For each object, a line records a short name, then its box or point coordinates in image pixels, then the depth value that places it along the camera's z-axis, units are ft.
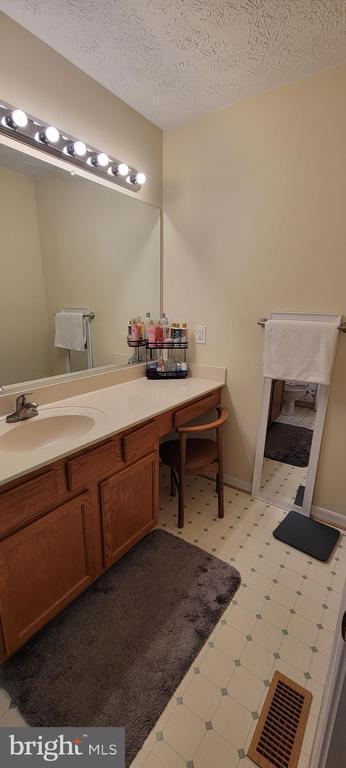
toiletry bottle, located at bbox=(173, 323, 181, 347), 6.97
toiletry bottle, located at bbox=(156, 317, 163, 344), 6.95
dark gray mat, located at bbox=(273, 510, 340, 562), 5.44
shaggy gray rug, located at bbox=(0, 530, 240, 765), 3.31
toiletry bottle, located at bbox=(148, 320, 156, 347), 6.92
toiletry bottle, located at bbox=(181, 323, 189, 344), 6.99
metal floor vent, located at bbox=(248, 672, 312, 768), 2.99
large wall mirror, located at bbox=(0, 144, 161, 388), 4.58
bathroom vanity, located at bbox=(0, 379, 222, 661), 3.35
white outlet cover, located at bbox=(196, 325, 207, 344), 6.98
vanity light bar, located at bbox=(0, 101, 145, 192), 4.08
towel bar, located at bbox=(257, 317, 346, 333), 5.23
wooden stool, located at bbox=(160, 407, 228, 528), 5.53
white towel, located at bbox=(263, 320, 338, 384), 5.30
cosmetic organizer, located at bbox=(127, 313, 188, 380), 6.91
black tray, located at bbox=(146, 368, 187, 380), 7.02
